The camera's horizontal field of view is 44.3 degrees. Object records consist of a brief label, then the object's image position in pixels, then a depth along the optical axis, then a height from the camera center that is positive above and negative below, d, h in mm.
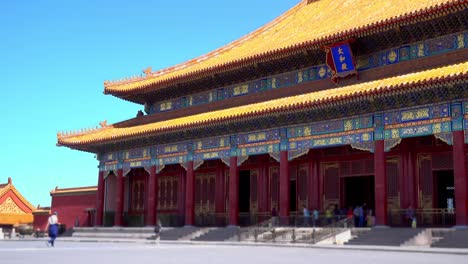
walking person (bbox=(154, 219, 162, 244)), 24041 -1237
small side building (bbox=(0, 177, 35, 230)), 39562 -354
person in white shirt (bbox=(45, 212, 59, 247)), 19078 -827
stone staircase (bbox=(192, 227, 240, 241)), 22484 -1223
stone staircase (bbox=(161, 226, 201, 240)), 24672 -1269
